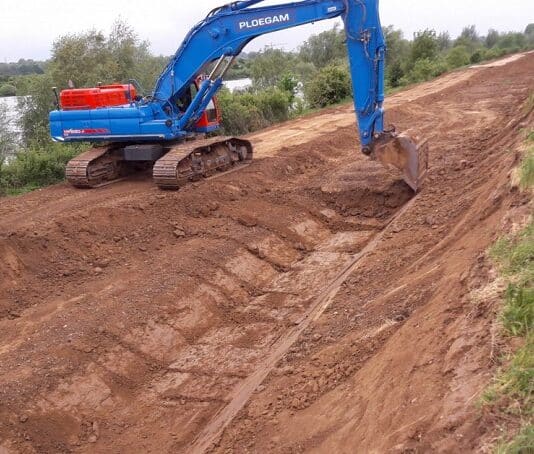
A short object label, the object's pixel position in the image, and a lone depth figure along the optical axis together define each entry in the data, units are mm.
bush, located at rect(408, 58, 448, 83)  35031
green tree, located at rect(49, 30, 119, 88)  21105
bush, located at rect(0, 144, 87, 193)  13883
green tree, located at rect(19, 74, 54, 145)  20220
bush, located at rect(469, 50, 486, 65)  42906
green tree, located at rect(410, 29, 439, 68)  40812
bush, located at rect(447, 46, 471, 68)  41031
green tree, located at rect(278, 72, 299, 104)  27688
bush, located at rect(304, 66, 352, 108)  27234
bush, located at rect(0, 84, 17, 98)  23050
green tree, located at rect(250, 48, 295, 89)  37750
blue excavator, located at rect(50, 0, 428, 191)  10312
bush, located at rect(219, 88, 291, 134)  20766
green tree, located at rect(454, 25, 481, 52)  55038
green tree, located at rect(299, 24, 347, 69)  45875
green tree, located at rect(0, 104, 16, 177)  16202
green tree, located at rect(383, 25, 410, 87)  39156
